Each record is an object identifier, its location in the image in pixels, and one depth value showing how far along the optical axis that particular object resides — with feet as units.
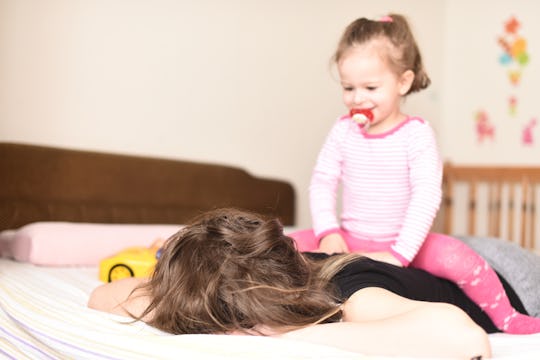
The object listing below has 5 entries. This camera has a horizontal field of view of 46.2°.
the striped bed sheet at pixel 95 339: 2.64
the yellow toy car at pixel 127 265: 4.56
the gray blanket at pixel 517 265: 4.02
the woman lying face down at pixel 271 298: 2.66
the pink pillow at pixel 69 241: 5.35
